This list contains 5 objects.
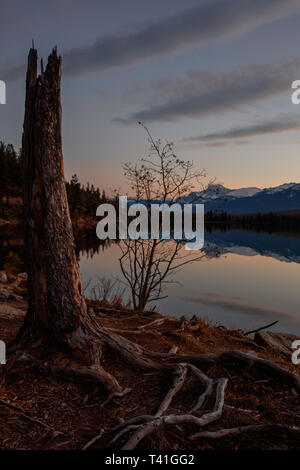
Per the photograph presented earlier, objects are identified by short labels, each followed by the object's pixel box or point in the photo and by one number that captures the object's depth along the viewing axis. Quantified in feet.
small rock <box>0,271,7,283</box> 50.37
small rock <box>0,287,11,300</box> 36.89
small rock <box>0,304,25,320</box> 28.50
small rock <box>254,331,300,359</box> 28.48
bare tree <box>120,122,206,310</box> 34.63
